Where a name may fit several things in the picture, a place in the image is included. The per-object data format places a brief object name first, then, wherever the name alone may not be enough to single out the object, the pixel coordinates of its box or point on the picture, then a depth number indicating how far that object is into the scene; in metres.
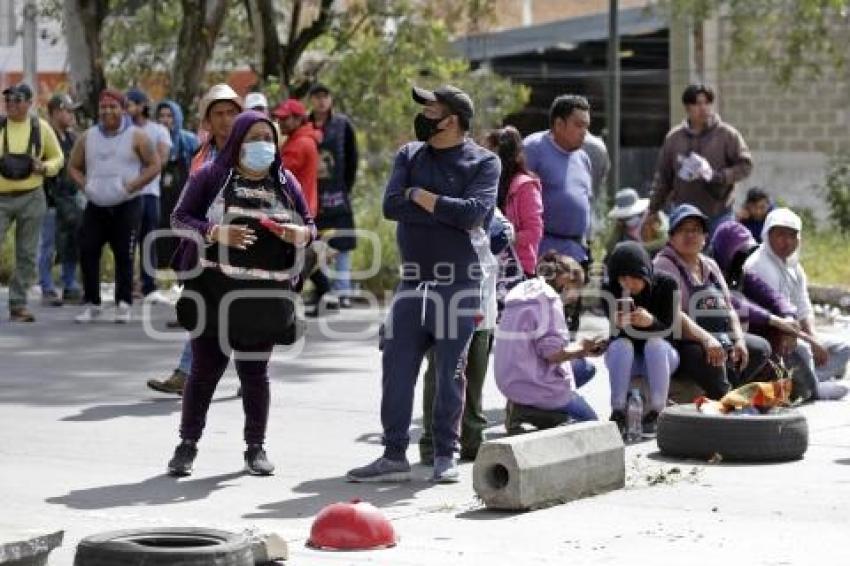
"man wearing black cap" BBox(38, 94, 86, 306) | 19.20
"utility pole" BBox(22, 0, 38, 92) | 30.38
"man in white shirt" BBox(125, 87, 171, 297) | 17.94
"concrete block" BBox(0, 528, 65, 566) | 7.49
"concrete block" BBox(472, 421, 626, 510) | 9.34
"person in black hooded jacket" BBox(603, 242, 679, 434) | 11.70
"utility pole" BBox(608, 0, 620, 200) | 28.31
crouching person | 11.40
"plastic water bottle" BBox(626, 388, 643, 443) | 11.60
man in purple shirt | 13.16
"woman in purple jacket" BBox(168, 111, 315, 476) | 10.20
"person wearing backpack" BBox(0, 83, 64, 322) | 17.44
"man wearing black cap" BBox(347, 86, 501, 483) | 10.19
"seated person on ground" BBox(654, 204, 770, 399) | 12.07
